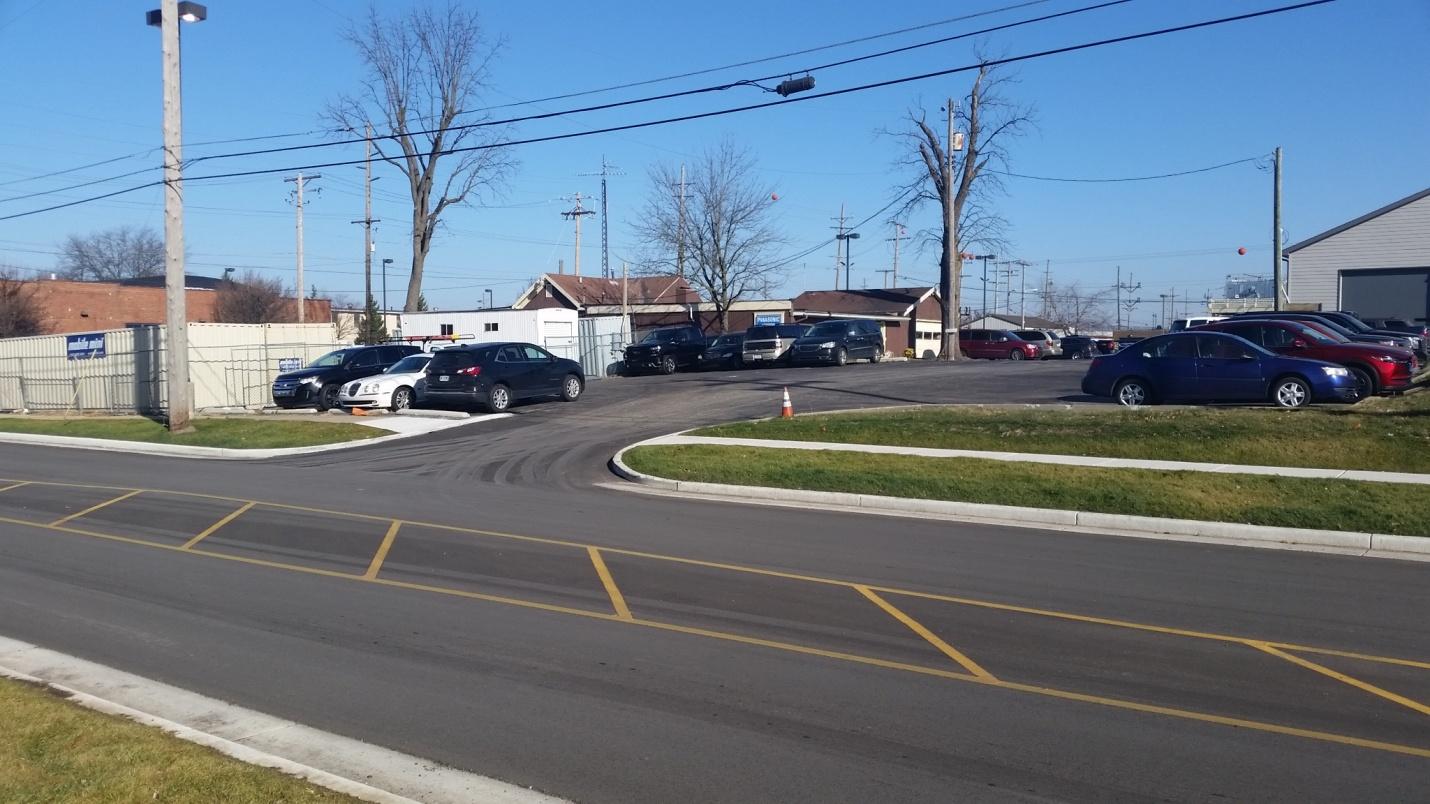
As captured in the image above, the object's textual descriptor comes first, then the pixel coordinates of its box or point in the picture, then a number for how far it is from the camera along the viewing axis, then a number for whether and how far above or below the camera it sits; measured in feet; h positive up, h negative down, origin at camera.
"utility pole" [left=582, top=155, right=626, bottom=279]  227.61 +21.44
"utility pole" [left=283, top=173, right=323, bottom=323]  158.61 +24.61
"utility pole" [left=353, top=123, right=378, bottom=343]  155.33 +19.16
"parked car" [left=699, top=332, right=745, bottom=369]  125.80 -0.02
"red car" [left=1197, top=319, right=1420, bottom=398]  66.18 -0.37
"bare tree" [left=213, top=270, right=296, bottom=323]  217.77 +10.37
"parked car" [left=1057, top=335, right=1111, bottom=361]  165.89 +0.32
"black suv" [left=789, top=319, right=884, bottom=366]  122.11 +0.90
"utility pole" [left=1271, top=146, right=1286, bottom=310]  131.95 +13.41
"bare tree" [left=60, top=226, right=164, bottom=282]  367.45 +32.92
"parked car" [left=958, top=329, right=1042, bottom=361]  157.38 +0.67
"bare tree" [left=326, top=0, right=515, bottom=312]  161.99 +25.83
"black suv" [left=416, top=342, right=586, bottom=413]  86.48 -1.76
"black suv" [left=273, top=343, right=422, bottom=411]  97.50 -1.72
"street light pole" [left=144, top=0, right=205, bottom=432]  82.53 +10.20
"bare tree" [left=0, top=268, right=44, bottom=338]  177.17 +8.02
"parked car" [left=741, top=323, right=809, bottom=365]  122.42 +0.95
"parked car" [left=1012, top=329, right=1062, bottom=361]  158.71 +1.52
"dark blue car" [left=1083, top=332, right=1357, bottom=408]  62.75 -1.55
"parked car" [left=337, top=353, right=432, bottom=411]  90.22 -2.94
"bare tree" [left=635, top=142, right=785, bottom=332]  188.55 +17.47
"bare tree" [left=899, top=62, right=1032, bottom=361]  158.51 +25.08
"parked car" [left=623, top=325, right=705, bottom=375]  126.72 +0.06
